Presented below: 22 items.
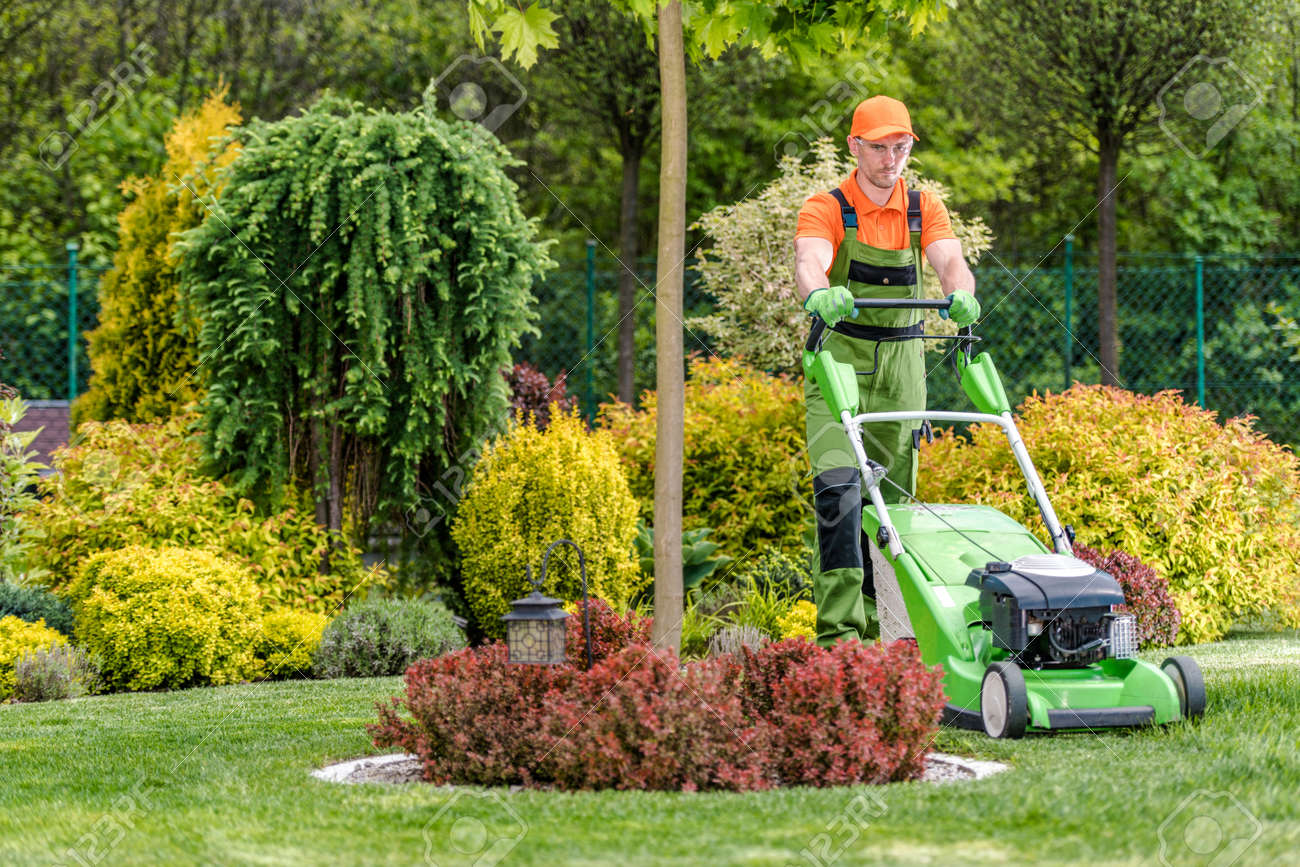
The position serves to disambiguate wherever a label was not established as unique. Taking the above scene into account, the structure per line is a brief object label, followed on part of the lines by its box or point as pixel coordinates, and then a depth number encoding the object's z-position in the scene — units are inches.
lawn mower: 335.9
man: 406.9
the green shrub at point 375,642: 566.6
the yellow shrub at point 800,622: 565.6
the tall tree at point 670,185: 352.5
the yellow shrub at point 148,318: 699.4
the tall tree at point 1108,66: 892.6
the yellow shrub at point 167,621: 538.6
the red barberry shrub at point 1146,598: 579.2
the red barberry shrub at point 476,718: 322.7
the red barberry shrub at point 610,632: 392.8
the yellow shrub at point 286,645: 572.4
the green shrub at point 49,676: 514.9
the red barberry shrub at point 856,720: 311.6
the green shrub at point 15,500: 599.8
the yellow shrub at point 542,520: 611.5
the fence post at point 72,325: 896.3
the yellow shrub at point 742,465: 692.1
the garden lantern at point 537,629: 316.8
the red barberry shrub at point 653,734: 306.7
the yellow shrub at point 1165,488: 622.5
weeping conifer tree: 608.1
